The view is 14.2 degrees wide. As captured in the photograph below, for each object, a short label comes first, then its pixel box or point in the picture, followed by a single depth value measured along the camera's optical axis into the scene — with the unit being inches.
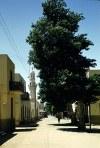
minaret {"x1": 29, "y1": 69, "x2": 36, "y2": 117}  3718.5
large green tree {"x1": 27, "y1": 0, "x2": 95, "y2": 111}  1567.4
